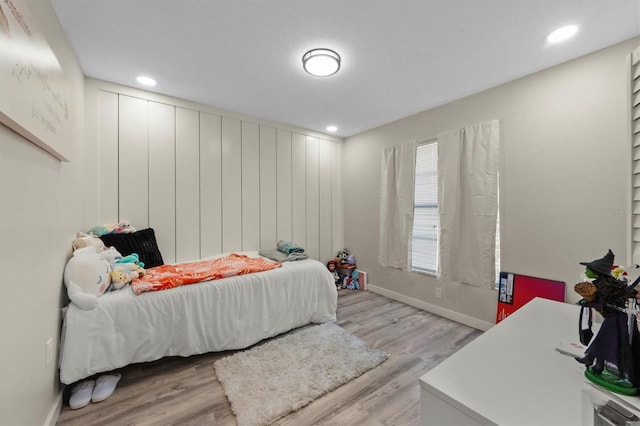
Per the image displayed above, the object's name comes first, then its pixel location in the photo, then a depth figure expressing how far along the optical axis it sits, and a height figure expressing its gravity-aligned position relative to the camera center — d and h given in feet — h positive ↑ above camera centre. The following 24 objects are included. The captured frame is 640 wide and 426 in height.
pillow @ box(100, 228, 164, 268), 7.96 -1.09
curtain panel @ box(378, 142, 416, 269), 11.22 +0.31
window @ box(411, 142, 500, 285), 10.46 -0.01
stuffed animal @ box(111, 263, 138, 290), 6.61 -1.76
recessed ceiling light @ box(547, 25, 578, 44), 5.85 +4.17
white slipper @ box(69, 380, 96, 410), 5.54 -4.08
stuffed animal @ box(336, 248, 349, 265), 13.98 -2.47
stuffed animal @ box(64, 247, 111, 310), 5.74 -1.58
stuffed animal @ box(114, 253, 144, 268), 7.38 -1.43
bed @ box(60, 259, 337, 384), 5.80 -2.96
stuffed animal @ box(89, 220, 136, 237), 7.81 -0.59
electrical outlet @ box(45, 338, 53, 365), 4.96 -2.74
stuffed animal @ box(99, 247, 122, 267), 7.04 -1.24
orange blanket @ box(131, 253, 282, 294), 6.86 -1.89
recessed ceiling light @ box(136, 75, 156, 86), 8.11 +4.18
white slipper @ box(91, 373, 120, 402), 5.78 -4.11
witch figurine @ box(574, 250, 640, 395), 2.58 -1.27
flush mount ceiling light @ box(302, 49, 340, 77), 6.74 +4.03
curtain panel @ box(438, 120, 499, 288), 8.58 +0.34
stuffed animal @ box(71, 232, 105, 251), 6.66 -0.85
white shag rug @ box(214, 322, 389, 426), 5.50 -4.11
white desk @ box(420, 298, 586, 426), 2.36 -1.82
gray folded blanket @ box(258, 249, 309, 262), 10.14 -1.81
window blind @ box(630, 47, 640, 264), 4.05 +0.98
